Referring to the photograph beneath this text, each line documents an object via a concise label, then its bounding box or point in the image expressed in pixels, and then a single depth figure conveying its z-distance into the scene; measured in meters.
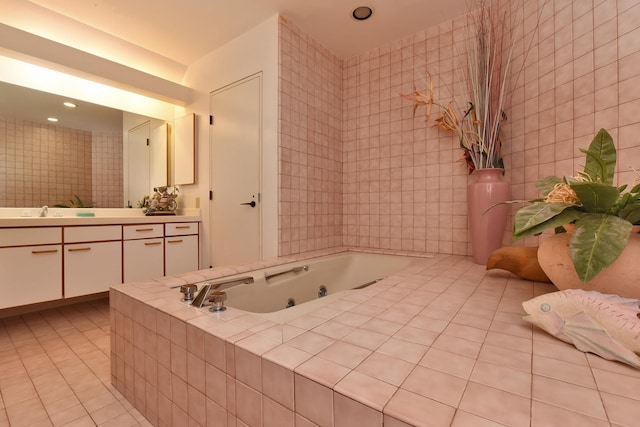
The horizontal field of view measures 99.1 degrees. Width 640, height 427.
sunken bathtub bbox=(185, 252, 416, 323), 1.23
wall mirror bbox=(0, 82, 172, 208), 2.18
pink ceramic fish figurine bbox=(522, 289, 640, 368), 0.64
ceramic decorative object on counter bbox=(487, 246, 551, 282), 1.29
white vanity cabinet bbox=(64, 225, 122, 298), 1.95
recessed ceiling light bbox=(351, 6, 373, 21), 2.05
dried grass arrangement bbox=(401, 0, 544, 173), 1.76
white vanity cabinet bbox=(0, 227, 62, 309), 1.72
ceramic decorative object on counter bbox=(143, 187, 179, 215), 2.73
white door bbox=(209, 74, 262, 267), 2.27
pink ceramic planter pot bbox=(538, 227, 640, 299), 0.76
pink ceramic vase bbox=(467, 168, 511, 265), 1.72
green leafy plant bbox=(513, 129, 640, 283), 0.71
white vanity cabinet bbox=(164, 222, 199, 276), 2.47
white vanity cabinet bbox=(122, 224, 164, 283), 2.22
